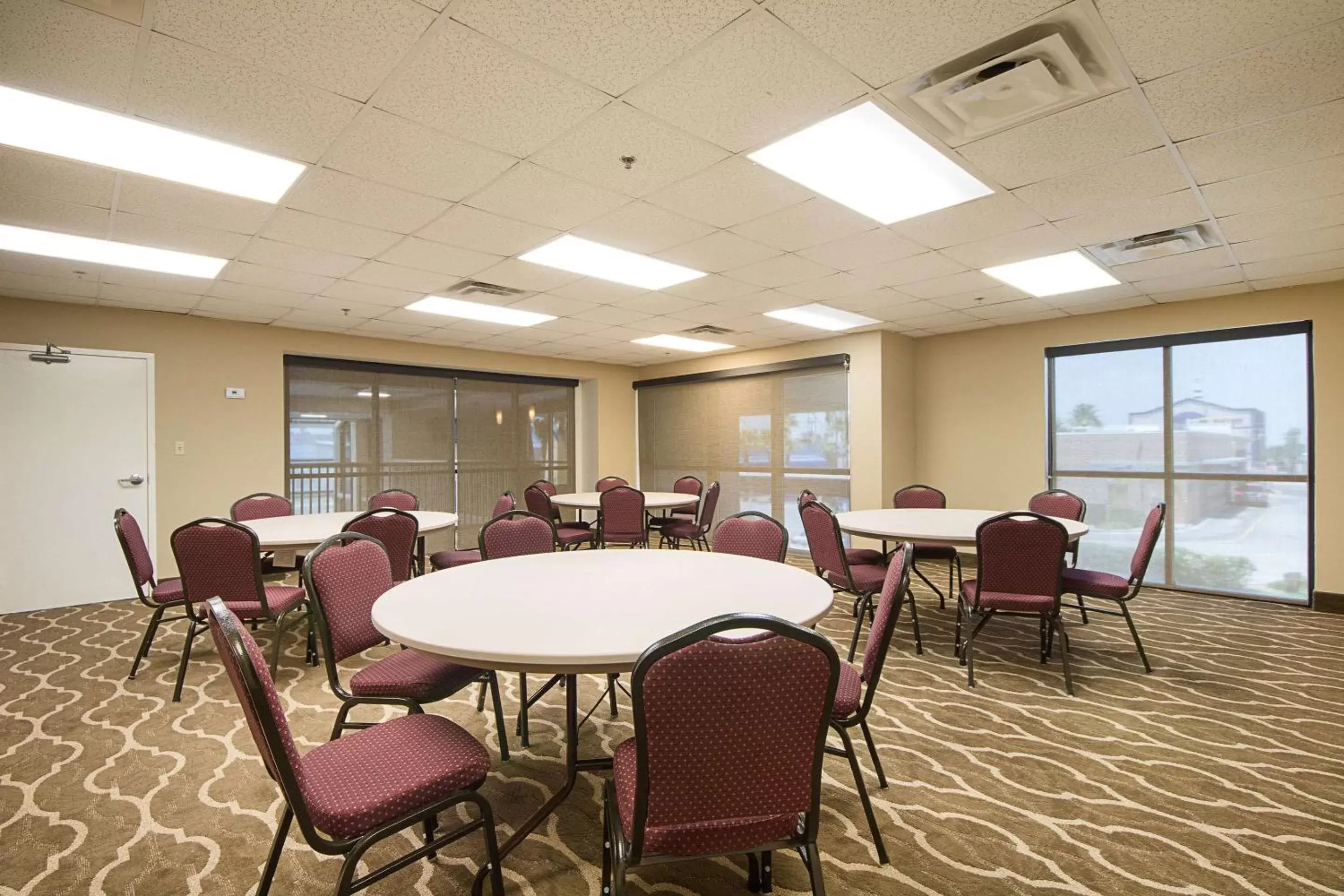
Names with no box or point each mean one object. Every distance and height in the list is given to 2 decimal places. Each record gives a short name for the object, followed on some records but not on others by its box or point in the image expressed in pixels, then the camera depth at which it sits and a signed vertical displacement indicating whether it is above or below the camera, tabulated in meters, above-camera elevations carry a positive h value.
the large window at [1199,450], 5.11 -0.10
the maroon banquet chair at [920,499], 5.32 -0.50
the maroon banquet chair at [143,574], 3.27 -0.69
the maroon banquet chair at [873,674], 1.78 -0.70
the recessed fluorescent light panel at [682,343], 7.13 +1.24
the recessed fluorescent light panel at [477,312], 5.30 +1.25
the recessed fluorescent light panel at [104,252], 3.55 +1.25
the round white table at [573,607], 1.43 -0.49
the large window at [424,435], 6.60 +0.14
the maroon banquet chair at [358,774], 1.23 -0.79
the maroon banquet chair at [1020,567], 3.10 -0.66
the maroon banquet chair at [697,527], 5.98 -0.84
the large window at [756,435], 7.25 +0.11
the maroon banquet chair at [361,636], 1.95 -0.66
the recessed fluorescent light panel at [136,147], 2.27 +1.26
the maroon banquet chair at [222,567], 3.00 -0.60
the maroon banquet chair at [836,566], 3.41 -0.74
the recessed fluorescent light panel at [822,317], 5.74 +1.26
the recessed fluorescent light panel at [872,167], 2.48 +1.27
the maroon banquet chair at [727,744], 1.14 -0.59
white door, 4.84 -0.17
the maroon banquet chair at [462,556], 4.23 -0.79
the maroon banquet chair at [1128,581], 3.34 -0.82
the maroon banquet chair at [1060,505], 4.48 -0.49
